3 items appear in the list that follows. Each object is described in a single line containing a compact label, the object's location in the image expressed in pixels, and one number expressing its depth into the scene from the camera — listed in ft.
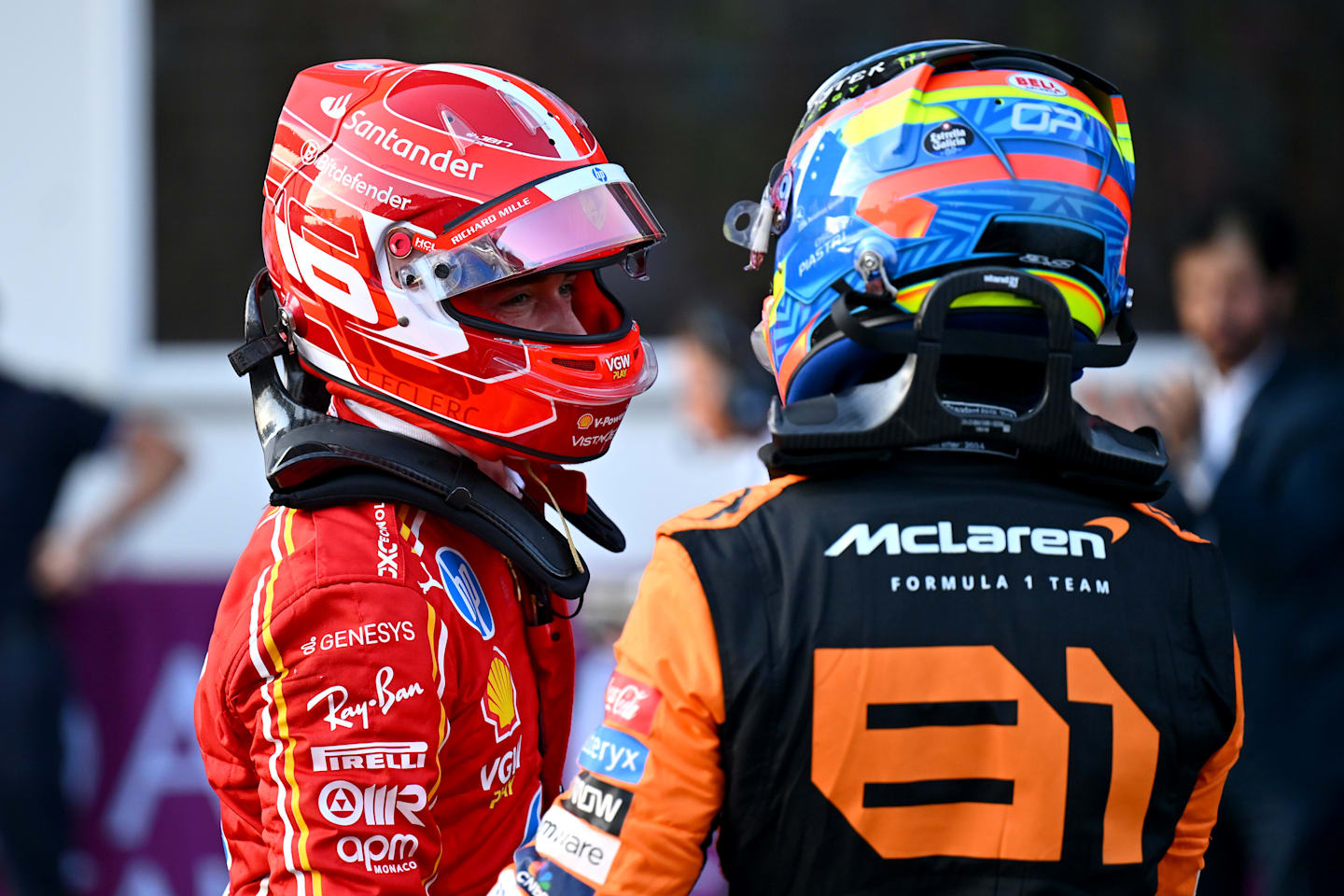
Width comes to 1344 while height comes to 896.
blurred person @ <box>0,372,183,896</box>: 30.45
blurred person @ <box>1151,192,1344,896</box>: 26.03
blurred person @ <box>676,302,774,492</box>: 32.78
